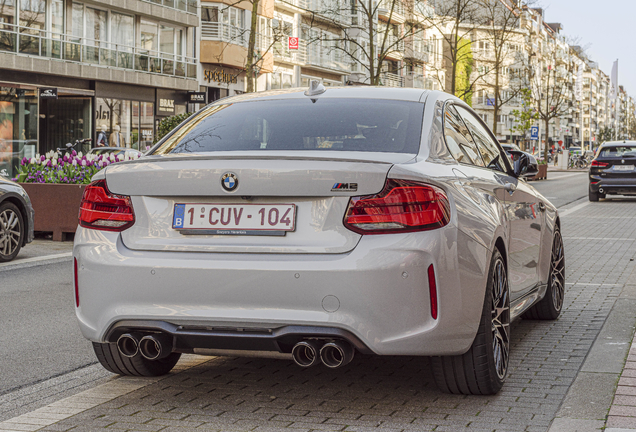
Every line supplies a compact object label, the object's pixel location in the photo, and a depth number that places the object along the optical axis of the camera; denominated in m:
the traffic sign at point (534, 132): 50.84
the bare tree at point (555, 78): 65.00
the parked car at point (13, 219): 11.03
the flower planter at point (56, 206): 13.99
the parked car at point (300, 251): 4.00
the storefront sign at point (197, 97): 42.66
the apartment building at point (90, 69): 32.16
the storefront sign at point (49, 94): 33.06
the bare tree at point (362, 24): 60.62
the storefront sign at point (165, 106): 41.55
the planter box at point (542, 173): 45.71
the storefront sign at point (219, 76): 45.42
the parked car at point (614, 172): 25.55
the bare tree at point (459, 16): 37.72
